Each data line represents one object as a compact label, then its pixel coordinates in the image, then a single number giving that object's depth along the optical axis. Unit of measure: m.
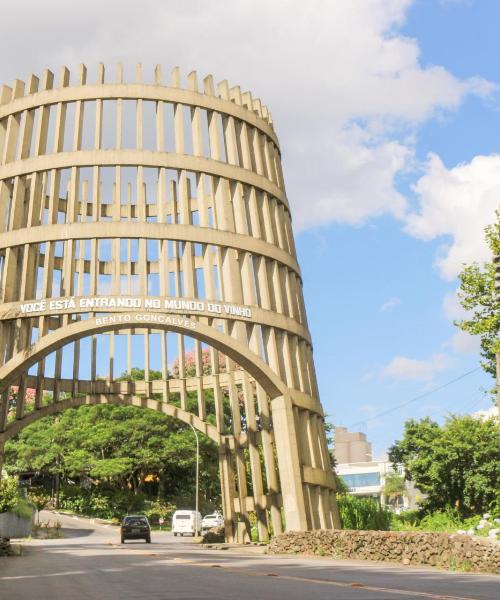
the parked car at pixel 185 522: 58.75
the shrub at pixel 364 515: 35.59
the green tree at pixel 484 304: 34.50
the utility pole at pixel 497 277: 20.20
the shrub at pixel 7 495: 34.56
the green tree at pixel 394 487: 131.66
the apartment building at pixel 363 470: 145.88
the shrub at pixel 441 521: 39.50
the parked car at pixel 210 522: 64.12
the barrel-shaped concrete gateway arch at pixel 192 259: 30.38
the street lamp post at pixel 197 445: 59.09
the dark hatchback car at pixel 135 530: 45.66
